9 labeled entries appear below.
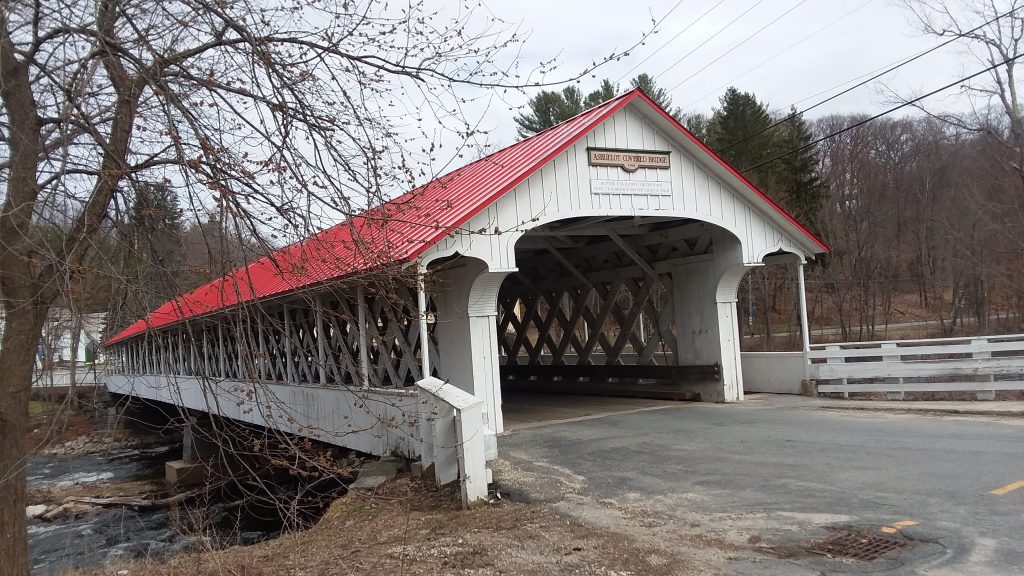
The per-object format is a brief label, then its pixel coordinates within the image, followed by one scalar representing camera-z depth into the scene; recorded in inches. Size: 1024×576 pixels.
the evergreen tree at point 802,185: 1333.7
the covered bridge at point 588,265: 376.2
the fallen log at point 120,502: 501.5
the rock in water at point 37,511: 565.9
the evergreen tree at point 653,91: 1242.0
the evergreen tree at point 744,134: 1357.0
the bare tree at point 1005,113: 789.9
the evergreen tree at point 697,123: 1558.8
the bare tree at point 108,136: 152.7
